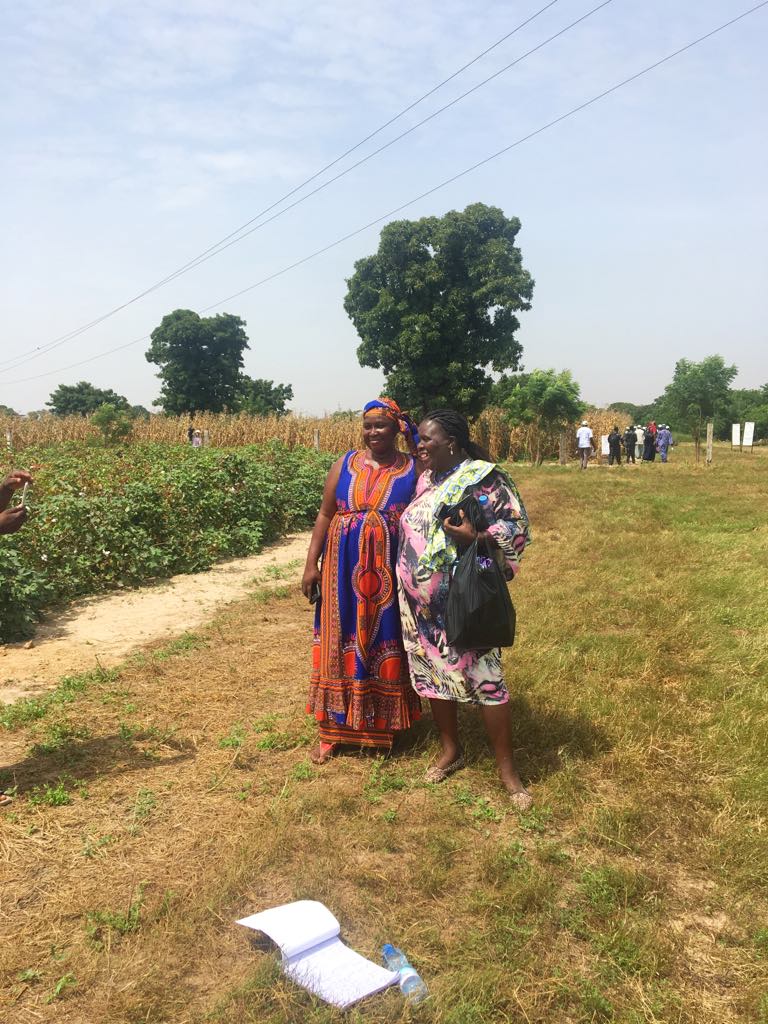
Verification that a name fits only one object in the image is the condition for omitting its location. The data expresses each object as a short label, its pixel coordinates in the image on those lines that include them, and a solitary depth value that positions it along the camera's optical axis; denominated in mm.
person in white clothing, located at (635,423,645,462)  26812
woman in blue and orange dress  3607
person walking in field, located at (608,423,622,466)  25453
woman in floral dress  3145
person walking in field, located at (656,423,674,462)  26672
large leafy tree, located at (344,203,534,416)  27266
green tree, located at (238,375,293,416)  46562
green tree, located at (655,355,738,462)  25781
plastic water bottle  2102
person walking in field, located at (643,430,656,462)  27047
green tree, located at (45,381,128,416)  50844
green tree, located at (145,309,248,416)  46094
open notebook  2111
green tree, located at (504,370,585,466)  26750
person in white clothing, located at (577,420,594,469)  22047
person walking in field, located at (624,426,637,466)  26500
